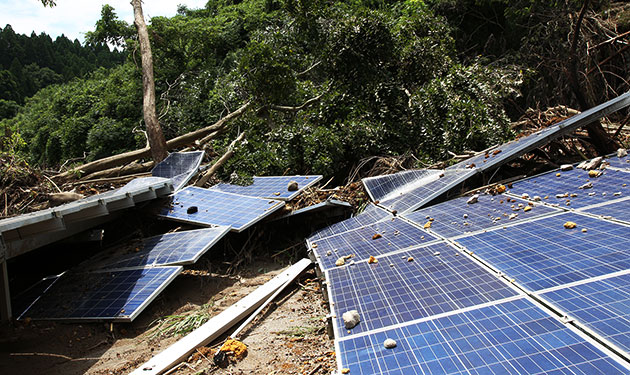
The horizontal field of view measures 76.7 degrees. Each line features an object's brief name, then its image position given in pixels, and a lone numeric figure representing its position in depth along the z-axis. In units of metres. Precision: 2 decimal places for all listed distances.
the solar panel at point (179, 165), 8.97
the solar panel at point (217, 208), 6.54
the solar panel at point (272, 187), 7.44
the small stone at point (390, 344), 2.88
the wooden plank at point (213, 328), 3.95
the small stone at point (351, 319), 3.32
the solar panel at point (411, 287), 3.24
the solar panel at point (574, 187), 4.43
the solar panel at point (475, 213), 4.59
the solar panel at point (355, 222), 6.27
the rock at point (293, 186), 7.48
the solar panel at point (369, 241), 4.80
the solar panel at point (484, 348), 2.29
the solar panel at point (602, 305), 2.36
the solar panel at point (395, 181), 7.28
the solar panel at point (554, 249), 3.08
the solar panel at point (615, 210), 3.78
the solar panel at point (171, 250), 5.58
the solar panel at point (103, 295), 4.83
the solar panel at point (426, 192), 6.07
